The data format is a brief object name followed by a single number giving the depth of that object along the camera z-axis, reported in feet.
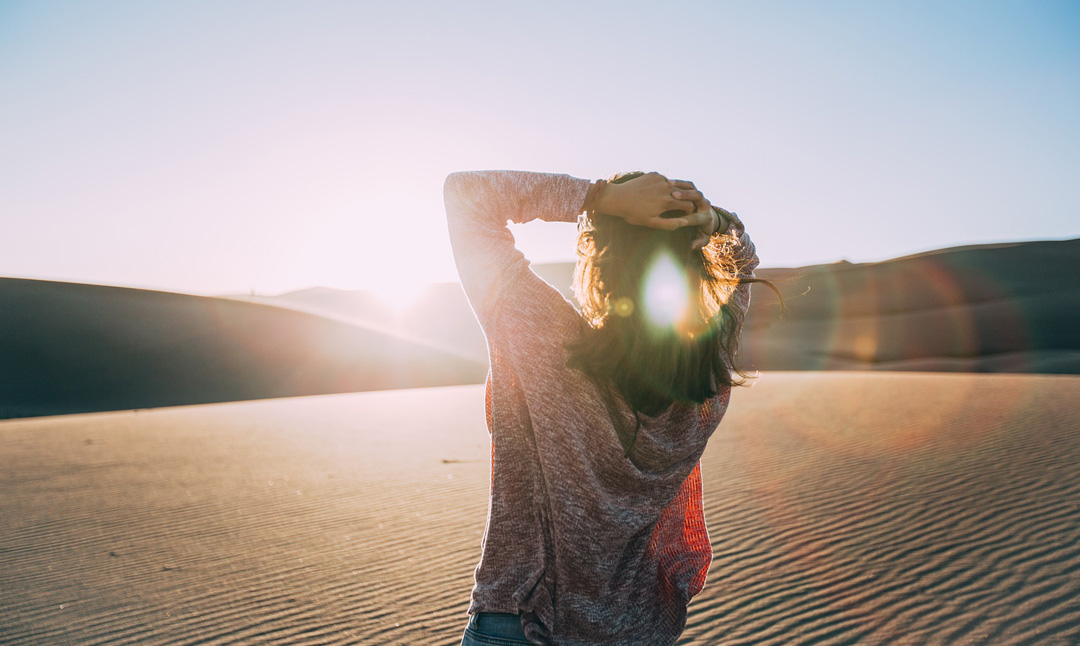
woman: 3.48
